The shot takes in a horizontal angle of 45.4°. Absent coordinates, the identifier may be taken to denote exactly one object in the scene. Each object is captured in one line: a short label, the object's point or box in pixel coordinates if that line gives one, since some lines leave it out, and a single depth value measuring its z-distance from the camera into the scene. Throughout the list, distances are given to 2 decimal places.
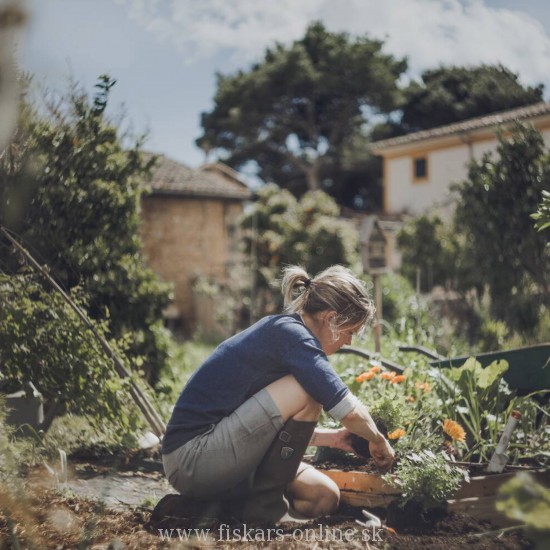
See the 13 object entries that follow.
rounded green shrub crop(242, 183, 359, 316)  11.18
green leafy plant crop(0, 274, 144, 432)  3.72
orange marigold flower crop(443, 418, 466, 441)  3.37
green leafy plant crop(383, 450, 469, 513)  3.04
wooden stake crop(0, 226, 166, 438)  3.95
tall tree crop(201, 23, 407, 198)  28.77
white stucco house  15.97
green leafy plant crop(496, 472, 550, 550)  1.39
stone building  16.09
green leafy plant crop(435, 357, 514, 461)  3.63
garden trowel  3.25
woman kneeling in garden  2.78
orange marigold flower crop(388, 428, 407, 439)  3.25
